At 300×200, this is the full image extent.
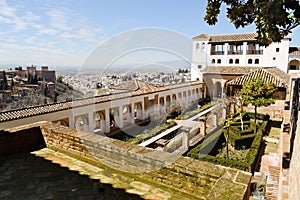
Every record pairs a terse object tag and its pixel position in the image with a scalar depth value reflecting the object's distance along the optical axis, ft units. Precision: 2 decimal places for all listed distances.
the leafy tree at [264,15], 12.37
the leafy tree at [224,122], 32.46
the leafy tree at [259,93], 41.45
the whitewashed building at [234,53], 89.51
